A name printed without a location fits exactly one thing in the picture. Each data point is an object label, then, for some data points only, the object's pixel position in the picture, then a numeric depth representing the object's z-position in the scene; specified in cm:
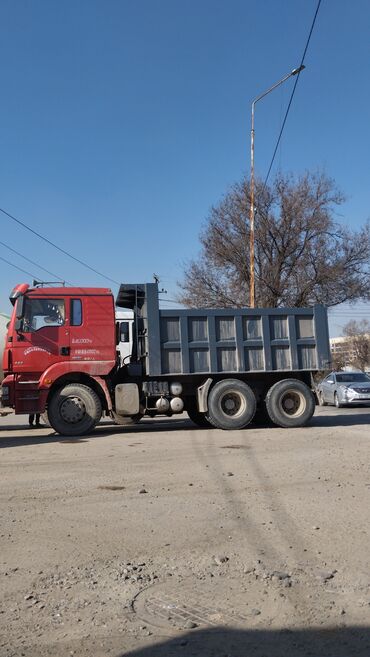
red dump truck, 1279
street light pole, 2380
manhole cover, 349
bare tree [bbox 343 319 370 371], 8588
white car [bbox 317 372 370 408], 2181
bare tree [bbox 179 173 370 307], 3105
